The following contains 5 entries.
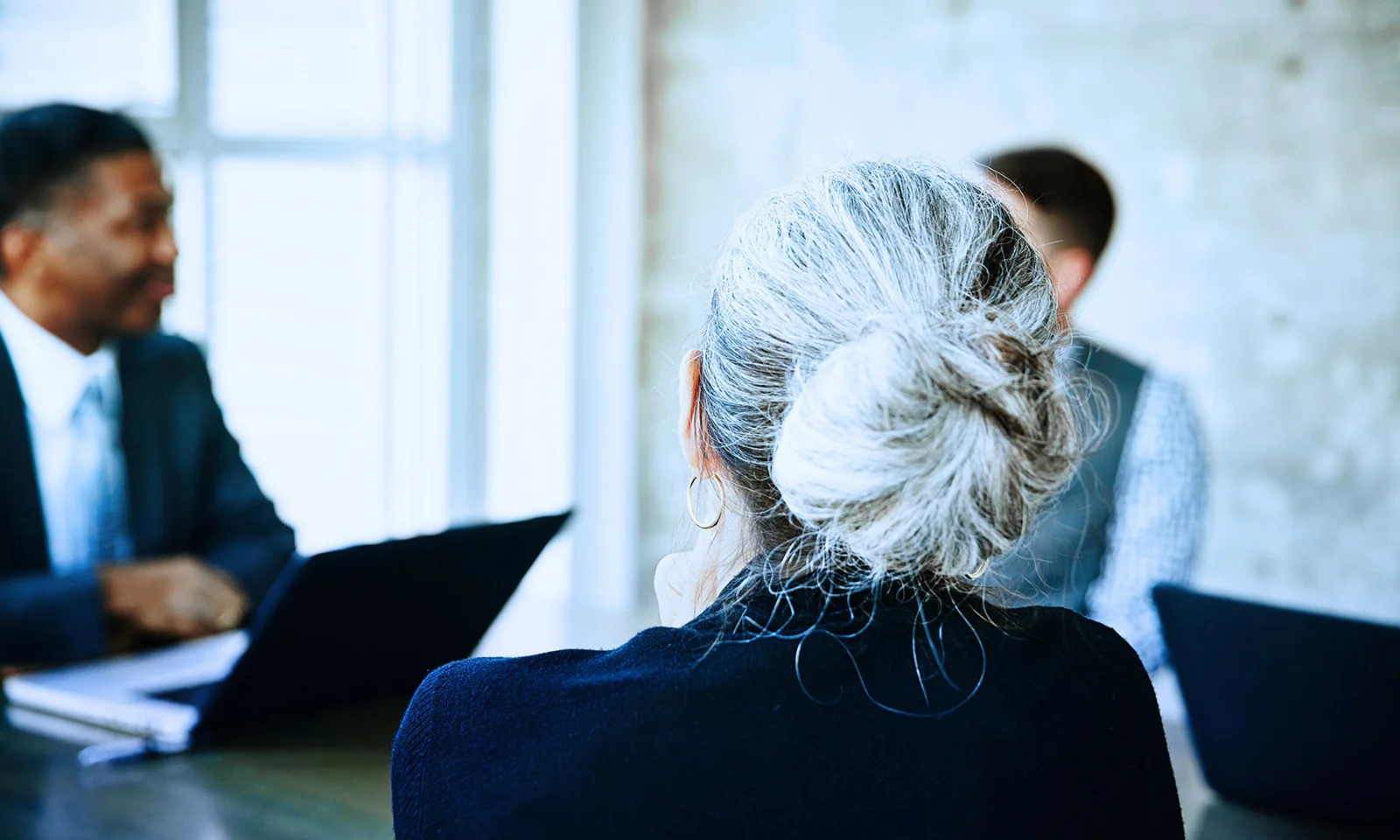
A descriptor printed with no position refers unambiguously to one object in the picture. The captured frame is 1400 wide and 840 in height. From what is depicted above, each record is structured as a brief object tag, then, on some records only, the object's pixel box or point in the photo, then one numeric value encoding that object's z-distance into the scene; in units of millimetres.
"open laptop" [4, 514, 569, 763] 1338
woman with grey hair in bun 808
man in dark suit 1969
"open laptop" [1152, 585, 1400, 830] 1226
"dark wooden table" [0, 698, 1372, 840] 1213
